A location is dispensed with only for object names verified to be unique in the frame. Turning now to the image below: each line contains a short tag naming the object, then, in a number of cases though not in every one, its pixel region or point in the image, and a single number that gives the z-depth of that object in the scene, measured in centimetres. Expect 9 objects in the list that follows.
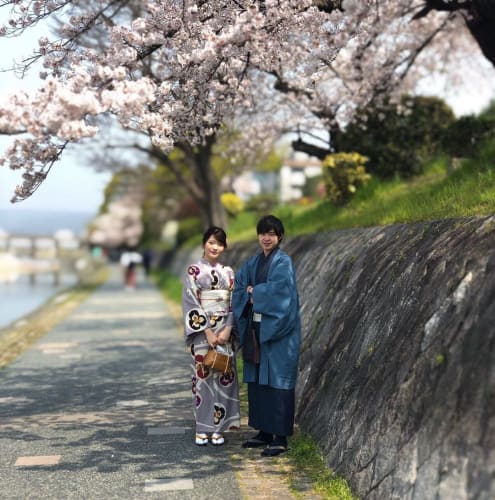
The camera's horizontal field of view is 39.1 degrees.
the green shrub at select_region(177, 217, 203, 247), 4137
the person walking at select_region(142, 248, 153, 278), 4747
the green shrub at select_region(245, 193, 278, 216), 3134
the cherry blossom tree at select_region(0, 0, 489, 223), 531
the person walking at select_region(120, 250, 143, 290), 3347
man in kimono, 640
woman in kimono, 680
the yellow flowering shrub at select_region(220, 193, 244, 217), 3009
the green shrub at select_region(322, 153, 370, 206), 1380
